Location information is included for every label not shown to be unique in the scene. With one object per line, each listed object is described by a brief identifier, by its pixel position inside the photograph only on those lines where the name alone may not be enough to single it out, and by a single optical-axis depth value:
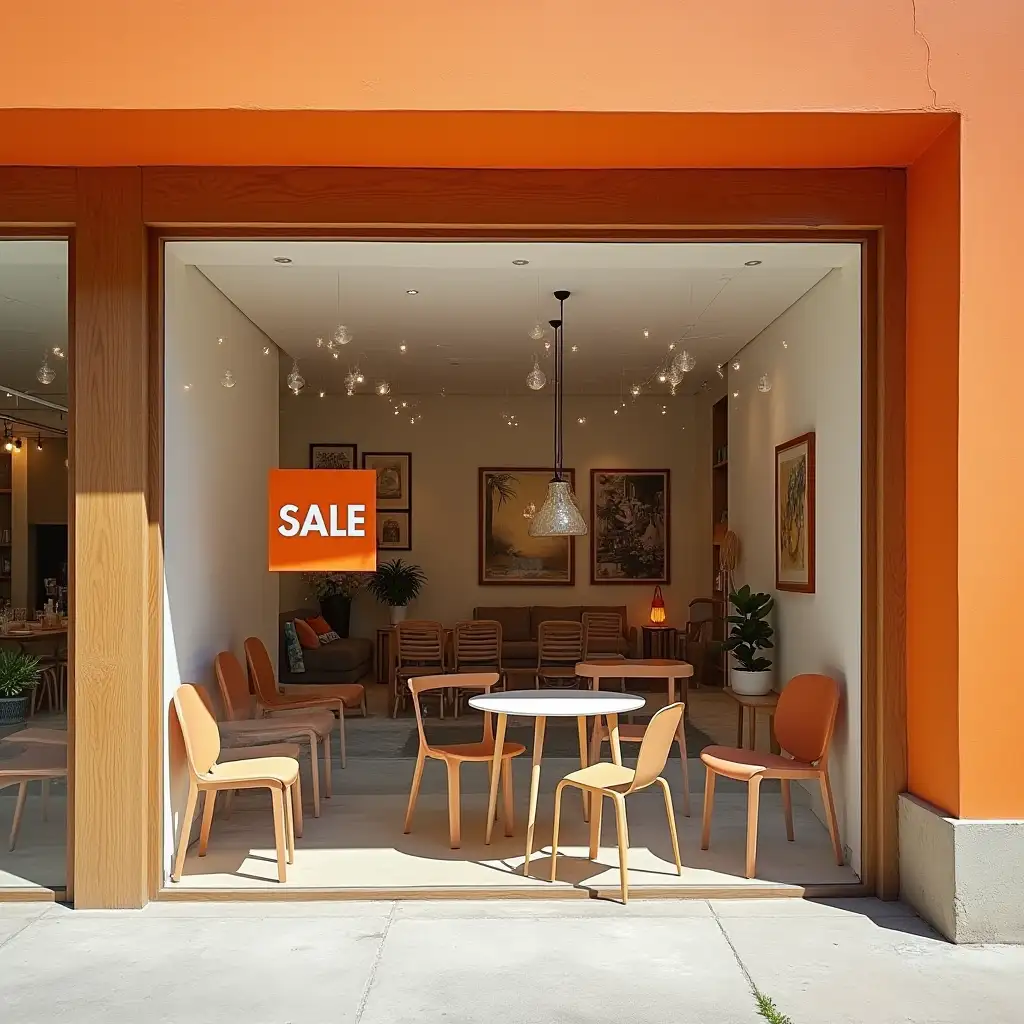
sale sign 5.41
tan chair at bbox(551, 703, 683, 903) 4.62
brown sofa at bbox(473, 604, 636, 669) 12.27
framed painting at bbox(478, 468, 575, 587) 12.75
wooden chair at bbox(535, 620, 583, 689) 10.77
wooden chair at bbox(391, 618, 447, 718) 10.12
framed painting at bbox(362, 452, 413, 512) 12.79
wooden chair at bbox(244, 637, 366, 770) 6.89
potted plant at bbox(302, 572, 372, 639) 12.41
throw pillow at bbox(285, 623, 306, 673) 10.98
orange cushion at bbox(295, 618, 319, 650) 11.24
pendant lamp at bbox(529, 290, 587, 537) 8.74
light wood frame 4.59
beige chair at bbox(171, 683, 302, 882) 4.90
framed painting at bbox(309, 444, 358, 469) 12.73
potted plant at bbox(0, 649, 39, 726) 8.94
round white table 5.19
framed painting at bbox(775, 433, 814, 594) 6.37
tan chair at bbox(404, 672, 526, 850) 5.48
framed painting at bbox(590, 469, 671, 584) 12.72
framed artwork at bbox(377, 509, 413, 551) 12.79
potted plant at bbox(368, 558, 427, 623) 12.34
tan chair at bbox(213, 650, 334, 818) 5.96
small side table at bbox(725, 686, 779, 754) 6.75
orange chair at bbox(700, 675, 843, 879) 5.09
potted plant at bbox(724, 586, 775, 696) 7.08
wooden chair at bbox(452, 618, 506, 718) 10.46
